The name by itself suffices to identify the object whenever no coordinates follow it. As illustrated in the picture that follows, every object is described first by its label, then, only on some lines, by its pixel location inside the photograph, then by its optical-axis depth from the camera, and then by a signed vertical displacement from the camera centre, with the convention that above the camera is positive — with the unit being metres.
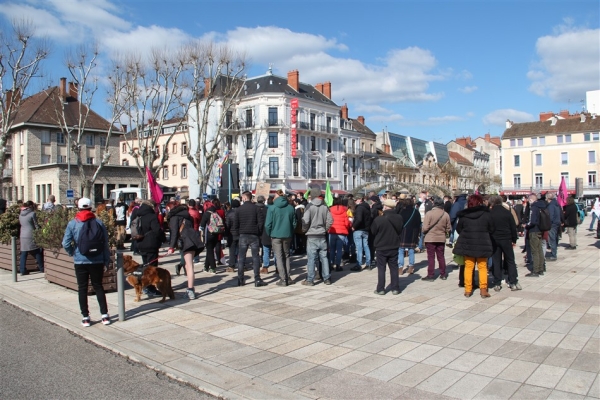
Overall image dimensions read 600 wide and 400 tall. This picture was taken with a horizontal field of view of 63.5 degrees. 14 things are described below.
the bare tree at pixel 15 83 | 24.00 +5.93
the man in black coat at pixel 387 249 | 8.63 -1.01
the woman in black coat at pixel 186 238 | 8.54 -0.74
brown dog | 8.16 -1.38
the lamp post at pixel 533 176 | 73.06 +1.97
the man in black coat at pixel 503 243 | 8.75 -0.96
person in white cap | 6.70 -0.73
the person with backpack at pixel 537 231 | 10.45 -0.91
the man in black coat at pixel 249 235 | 9.55 -0.79
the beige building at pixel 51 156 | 40.09 +4.46
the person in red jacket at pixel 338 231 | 11.40 -0.88
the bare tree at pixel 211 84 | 32.91 +8.14
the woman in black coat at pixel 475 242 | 8.12 -0.87
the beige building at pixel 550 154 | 69.62 +5.21
